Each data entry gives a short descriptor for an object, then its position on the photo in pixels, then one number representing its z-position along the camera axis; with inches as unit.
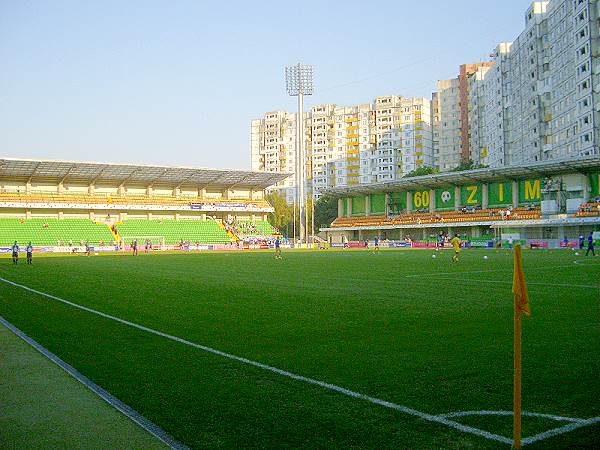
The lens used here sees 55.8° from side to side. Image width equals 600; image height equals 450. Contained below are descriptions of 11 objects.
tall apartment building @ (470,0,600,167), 2768.2
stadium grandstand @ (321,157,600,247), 2506.2
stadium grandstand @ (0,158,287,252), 2701.8
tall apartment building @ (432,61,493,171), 5334.6
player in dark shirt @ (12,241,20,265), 1470.0
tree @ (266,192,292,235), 4434.1
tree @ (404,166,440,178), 4087.8
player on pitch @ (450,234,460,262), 1240.2
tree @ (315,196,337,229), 4729.3
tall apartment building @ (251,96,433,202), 5807.1
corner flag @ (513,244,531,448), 163.2
